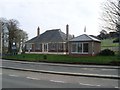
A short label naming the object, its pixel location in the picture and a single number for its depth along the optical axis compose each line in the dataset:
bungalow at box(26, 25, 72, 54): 30.19
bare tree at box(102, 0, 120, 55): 18.13
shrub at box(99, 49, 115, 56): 23.36
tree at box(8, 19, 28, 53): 35.57
